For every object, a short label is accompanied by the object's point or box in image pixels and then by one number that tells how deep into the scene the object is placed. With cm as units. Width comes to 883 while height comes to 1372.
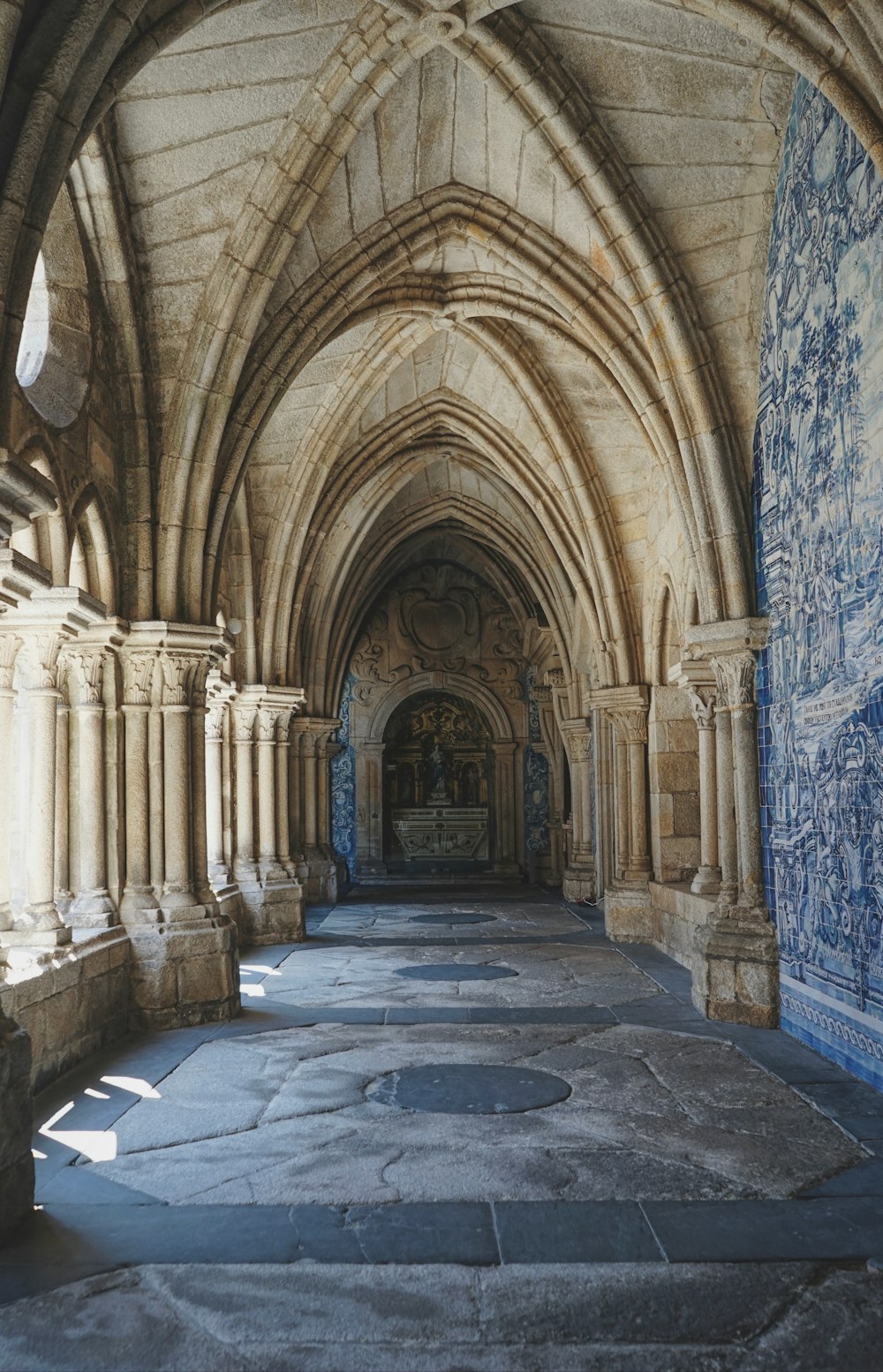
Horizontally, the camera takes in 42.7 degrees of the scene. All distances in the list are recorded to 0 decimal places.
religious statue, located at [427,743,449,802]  1942
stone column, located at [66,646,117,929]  573
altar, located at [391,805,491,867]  1911
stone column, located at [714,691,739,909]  613
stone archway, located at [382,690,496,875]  1912
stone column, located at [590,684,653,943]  921
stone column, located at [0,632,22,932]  455
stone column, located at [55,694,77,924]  555
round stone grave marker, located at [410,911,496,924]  1092
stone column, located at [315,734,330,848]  1283
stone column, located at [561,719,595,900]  1266
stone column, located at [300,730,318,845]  1258
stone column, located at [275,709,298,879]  982
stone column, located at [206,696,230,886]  888
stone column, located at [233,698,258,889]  966
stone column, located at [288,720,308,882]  1177
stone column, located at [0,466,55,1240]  315
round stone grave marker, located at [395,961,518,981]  738
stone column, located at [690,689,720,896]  700
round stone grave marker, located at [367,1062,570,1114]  426
